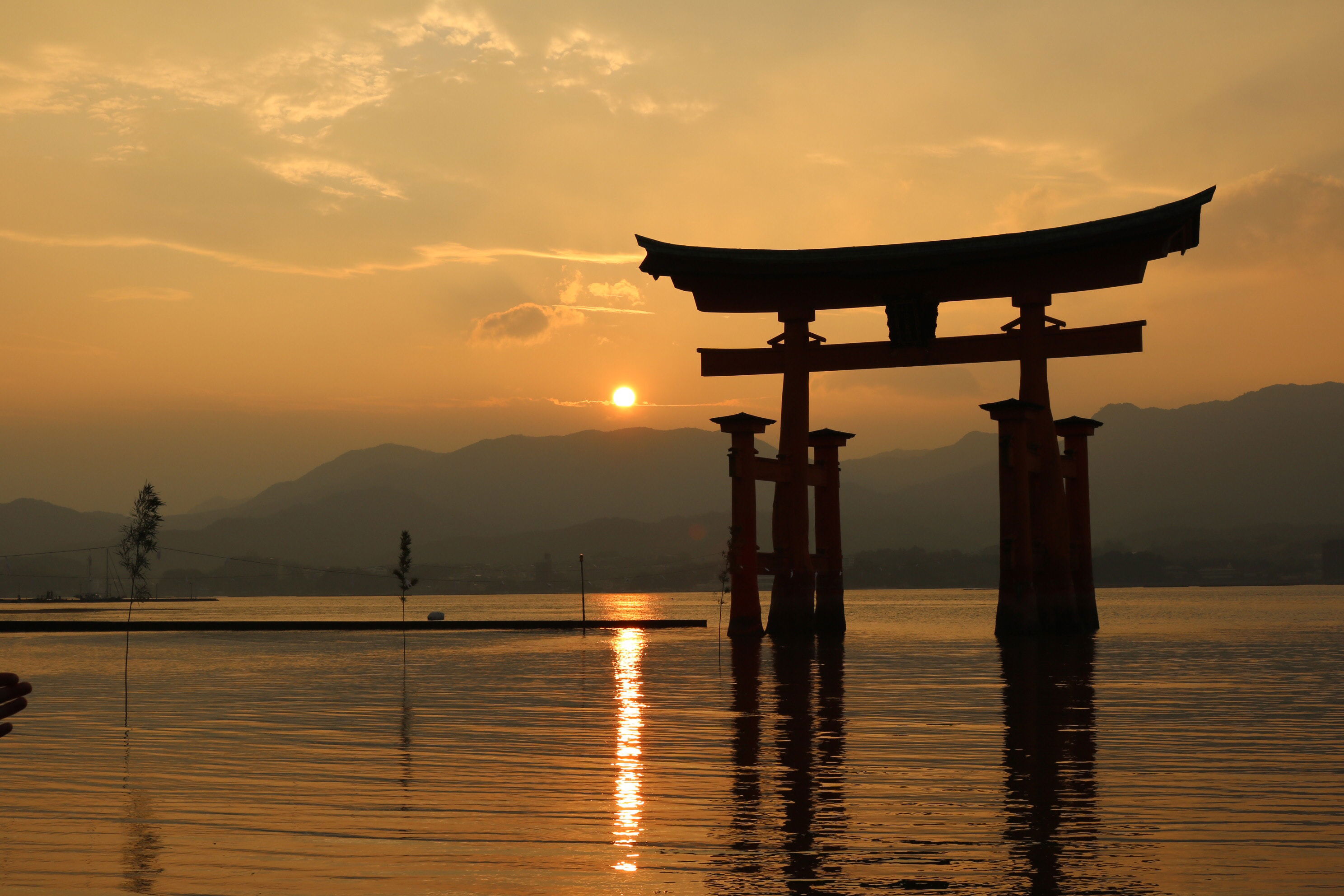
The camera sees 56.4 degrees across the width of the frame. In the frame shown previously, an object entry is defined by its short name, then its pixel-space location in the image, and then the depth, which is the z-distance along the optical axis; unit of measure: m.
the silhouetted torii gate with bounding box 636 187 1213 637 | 42.88
